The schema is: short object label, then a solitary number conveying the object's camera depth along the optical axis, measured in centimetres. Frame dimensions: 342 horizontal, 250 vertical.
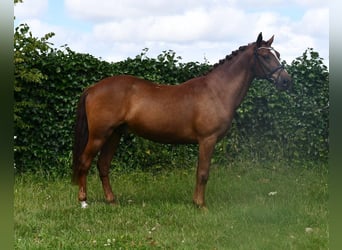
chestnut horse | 628
